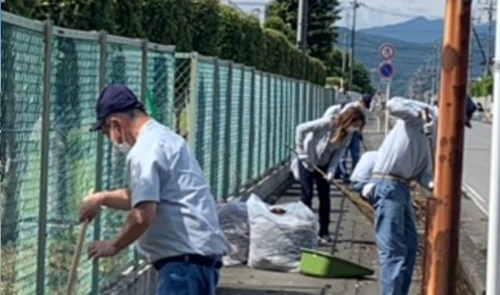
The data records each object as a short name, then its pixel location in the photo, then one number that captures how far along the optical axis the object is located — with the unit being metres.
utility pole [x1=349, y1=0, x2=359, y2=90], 93.38
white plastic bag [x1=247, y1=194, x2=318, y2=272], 12.34
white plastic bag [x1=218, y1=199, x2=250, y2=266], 12.52
